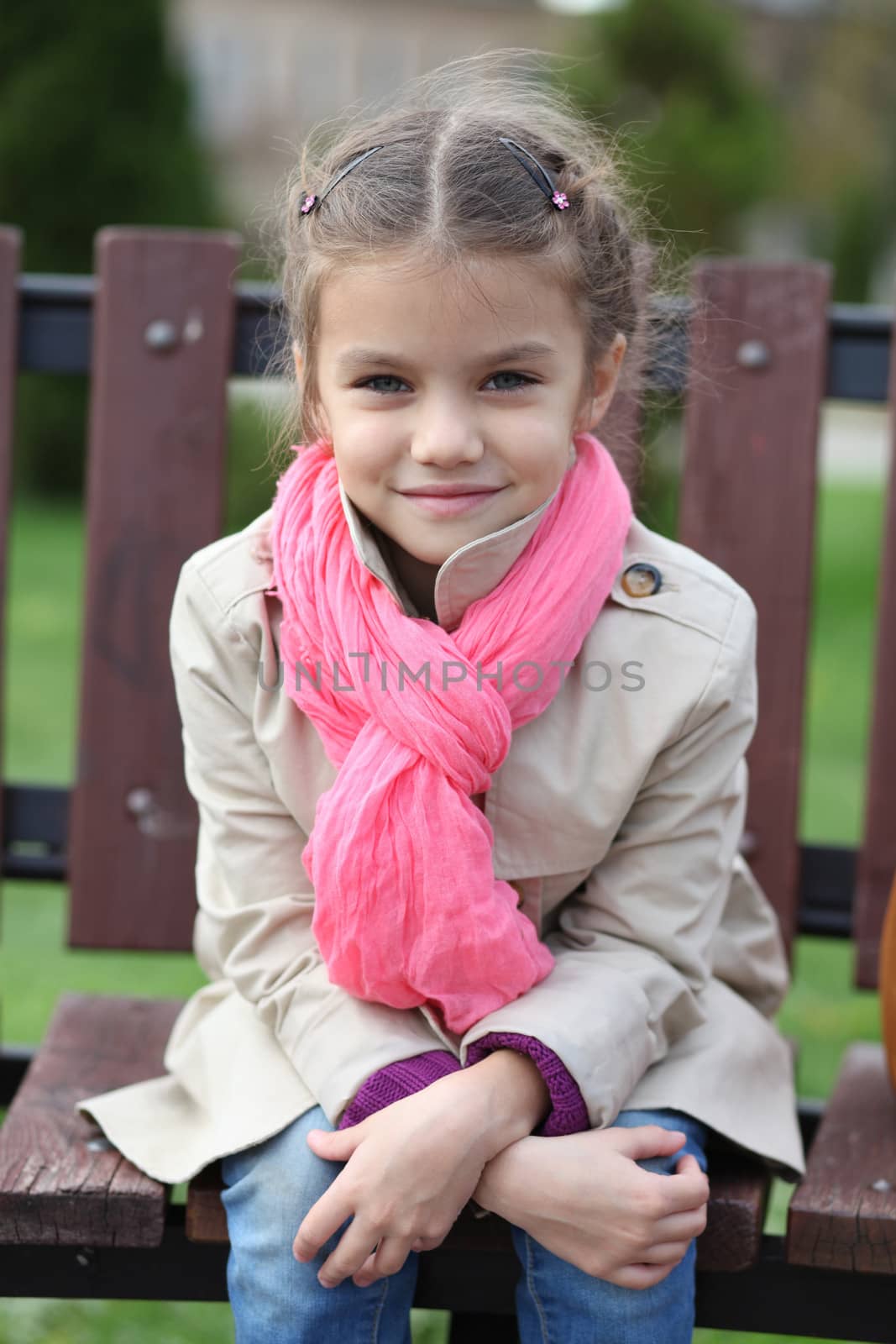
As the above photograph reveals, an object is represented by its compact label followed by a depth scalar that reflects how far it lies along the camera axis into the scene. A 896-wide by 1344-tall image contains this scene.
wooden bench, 4.25
